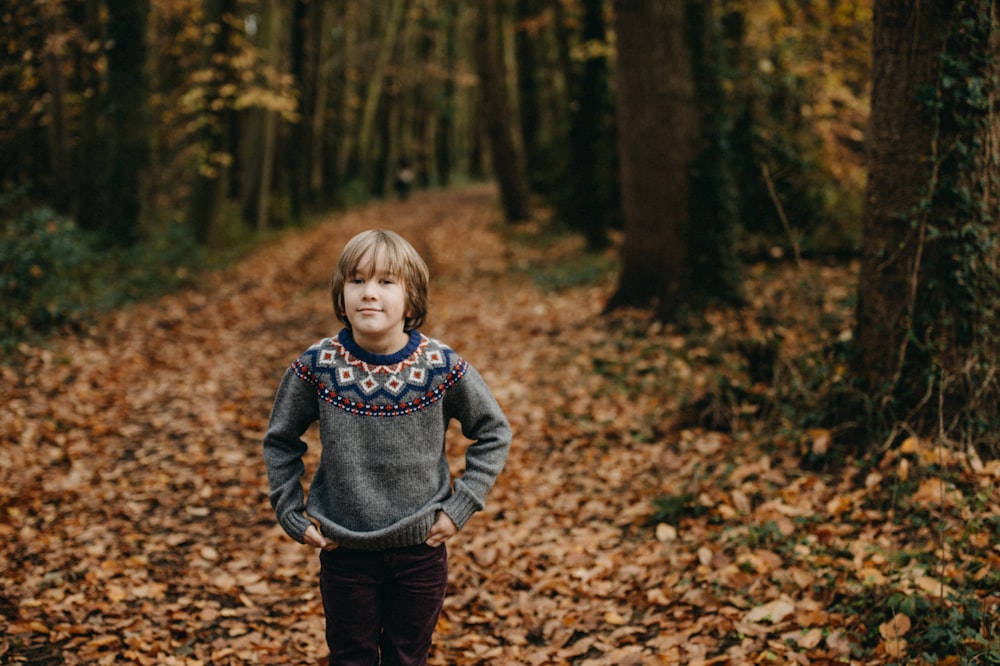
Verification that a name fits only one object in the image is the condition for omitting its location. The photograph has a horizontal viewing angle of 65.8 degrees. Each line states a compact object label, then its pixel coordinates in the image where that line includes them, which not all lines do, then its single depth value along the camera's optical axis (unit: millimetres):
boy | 2691
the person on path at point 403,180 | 32188
